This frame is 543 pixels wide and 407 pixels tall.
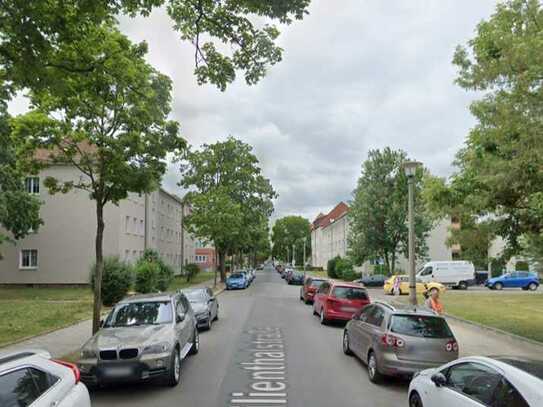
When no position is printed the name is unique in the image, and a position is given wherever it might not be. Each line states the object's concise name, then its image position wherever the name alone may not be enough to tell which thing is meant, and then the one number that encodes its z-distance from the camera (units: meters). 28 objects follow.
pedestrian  11.55
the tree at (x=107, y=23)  6.44
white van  38.75
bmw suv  7.73
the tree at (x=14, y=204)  27.80
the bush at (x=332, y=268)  51.75
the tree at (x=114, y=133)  11.46
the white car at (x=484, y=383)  4.37
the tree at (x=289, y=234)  124.88
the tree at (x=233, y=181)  47.22
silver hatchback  8.29
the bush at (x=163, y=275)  28.12
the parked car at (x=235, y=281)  39.56
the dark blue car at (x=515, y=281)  38.81
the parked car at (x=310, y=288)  25.49
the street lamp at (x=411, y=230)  13.88
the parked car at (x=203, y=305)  15.30
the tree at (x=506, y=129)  9.62
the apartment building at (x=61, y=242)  36.28
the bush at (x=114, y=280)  21.27
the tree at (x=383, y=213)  41.00
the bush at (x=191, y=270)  45.12
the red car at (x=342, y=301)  16.55
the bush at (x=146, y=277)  25.50
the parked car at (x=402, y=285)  32.94
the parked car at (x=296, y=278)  47.16
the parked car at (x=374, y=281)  42.03
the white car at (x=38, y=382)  4.16
